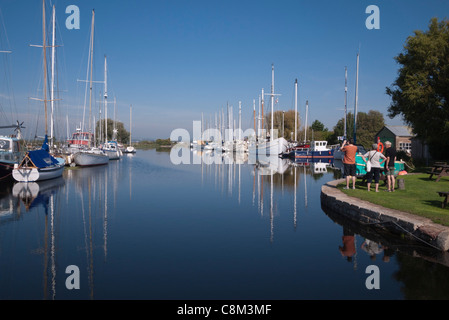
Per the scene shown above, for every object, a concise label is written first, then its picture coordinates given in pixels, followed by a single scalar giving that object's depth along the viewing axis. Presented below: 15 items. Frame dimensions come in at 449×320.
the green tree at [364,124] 70.81
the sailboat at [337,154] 47.78
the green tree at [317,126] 94.12
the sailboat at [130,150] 69.44
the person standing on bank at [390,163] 13.20
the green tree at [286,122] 85.31
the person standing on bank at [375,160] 12.80
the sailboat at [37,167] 19.53
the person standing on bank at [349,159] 12.97
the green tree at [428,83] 24.62
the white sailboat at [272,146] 53.59
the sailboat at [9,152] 20.06
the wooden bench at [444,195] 9.96
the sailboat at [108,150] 46.01
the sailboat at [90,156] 32.26
